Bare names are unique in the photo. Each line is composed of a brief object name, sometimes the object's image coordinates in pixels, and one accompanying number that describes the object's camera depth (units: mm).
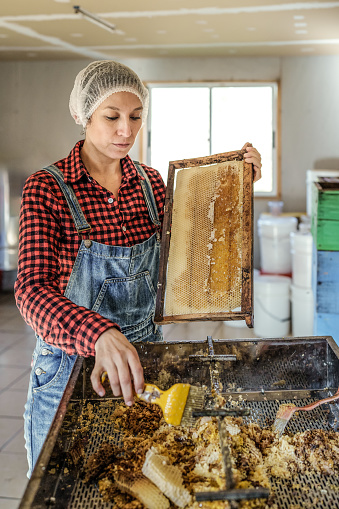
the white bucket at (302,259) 4664
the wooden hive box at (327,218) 2393
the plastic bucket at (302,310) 4668
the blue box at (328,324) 2385
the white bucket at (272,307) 4832
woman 1476
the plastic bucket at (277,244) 5316
